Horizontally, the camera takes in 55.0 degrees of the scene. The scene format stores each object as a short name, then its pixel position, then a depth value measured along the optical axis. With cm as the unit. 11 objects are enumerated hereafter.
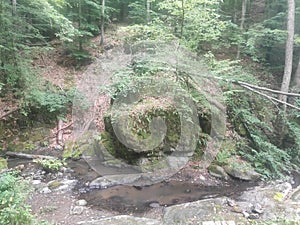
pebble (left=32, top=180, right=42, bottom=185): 635
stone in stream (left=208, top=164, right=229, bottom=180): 729
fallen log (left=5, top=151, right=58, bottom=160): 758
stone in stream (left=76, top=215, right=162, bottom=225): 481
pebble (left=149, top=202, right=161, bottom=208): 570
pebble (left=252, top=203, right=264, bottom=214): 554
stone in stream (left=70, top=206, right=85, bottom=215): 525
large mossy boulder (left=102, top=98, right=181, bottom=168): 726
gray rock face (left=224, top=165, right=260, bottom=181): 732
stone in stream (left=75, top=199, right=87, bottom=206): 559
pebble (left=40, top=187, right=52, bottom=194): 598
